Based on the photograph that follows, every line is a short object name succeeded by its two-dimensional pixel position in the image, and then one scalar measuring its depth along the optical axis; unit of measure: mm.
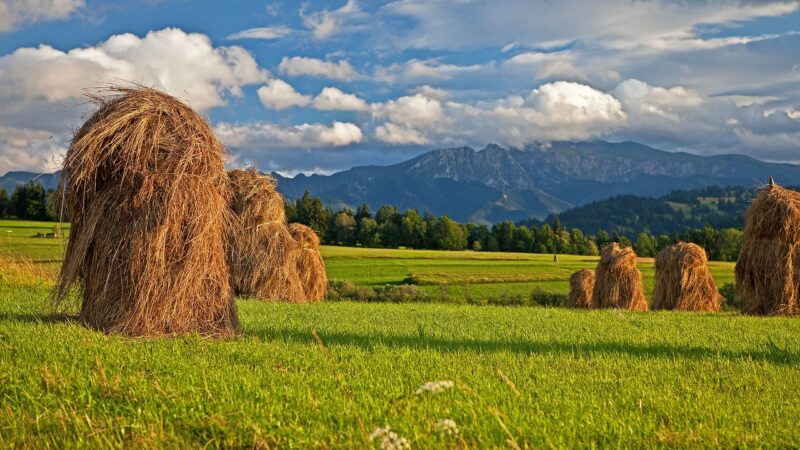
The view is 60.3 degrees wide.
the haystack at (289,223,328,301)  28078
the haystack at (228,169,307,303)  24594
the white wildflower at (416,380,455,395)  5295
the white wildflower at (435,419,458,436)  5056
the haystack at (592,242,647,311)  30781
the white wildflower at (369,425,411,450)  4762
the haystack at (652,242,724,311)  28531
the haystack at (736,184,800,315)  20328
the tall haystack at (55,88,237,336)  10453
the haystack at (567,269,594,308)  35125
